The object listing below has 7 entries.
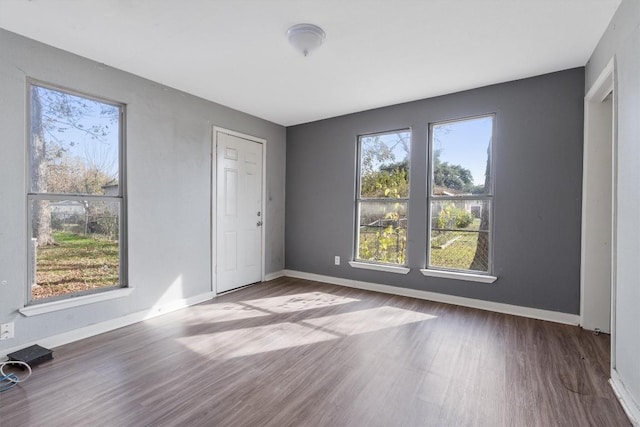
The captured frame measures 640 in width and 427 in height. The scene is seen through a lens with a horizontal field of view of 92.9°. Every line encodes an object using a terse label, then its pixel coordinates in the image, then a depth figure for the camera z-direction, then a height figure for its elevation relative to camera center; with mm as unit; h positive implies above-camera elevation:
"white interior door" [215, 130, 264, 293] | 4023 -49
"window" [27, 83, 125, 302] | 2498 +118
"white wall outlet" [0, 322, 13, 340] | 2281 -937
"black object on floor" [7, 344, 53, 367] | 2197 -1091
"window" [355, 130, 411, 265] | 4086 +166
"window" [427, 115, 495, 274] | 3494 +169
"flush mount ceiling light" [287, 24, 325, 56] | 2293 +1326
